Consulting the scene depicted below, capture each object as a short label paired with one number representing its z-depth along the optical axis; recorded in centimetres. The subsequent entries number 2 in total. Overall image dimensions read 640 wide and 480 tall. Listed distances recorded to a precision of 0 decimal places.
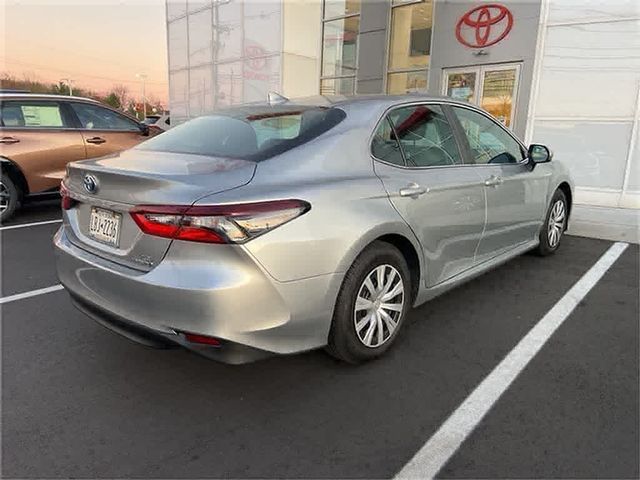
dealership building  808
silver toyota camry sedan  211
